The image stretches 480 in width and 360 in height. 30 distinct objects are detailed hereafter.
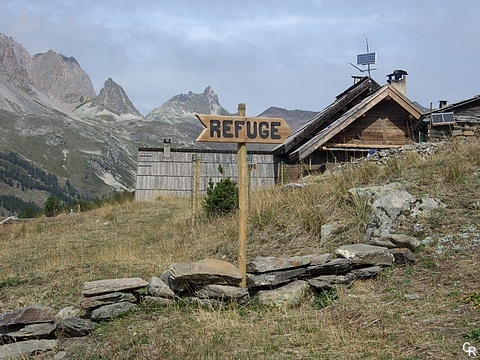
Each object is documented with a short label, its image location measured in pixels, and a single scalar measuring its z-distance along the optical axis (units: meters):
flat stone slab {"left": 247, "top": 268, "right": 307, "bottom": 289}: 5.97
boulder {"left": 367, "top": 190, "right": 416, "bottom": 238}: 7.45
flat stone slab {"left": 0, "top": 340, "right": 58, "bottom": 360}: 4.60
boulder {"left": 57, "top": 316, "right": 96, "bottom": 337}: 5.17
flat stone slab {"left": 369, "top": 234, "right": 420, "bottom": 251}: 6.72
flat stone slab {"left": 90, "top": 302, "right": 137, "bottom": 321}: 5.41
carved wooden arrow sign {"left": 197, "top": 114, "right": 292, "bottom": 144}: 6.09
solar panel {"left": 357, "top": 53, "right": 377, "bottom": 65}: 20.95
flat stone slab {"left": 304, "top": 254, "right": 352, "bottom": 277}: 6.16
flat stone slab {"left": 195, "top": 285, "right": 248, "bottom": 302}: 5.74
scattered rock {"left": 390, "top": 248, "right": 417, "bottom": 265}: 6.43
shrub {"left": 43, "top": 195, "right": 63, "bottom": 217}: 22.06
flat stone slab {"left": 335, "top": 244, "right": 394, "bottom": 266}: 6.34
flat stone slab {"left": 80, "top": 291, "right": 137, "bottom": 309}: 5.49
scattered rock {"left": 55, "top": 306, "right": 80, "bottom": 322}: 5.61
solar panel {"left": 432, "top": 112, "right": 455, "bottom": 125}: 16.78
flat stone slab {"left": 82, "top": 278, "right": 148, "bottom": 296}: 5.58
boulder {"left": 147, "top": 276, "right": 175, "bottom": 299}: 5.83
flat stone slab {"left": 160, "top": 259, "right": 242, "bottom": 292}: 5.79
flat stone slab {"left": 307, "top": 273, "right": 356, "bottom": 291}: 5.97
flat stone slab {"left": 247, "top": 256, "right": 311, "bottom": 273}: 6.06
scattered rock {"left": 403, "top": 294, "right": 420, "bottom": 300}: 5.36
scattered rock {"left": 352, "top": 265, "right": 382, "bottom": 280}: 6.22
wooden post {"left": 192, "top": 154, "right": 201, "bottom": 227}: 12.05
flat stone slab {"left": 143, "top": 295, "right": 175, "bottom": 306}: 5.77
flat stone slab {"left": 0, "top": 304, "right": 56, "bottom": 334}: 5.11
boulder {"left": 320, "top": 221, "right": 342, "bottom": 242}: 7.71
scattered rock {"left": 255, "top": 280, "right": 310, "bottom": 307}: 5.75
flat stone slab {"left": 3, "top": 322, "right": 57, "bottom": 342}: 5.07
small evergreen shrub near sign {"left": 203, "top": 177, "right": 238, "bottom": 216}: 11.57
